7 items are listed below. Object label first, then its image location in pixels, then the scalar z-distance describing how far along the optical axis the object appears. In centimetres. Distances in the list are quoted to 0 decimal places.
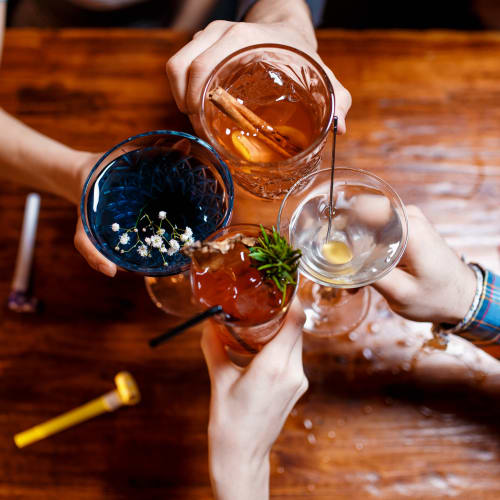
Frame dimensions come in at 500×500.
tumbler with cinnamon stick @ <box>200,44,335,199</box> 46
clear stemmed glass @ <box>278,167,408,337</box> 48
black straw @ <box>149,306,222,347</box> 41
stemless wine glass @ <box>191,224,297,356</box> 44
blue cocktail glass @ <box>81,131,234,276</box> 47
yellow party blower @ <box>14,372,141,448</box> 54
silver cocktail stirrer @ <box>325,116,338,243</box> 49
